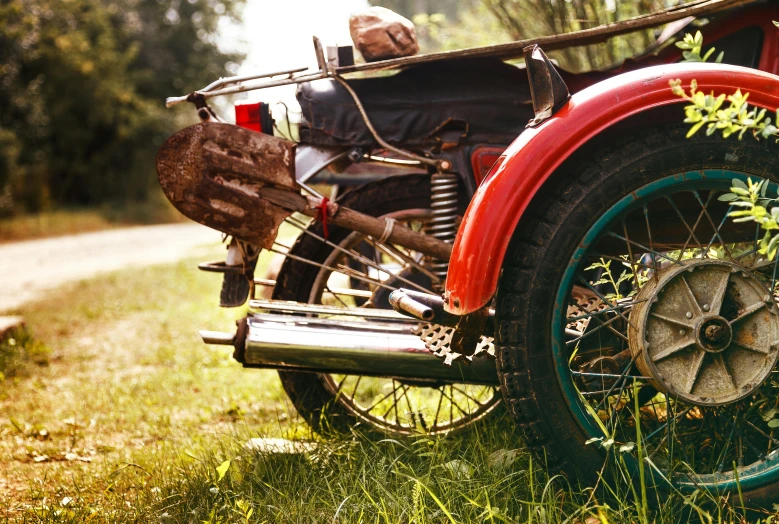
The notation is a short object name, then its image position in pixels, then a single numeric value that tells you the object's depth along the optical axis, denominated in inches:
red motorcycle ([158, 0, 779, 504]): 78.4
